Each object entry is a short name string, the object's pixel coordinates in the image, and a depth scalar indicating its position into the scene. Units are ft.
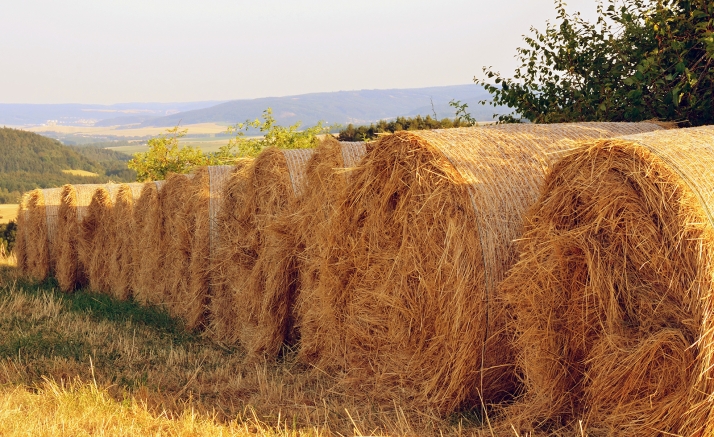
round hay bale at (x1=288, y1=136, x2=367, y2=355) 22.09
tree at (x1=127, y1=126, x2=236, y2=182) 75.72
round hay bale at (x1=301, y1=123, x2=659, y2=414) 16.40
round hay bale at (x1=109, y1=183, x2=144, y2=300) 40.19
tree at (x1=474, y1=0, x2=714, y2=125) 26.53
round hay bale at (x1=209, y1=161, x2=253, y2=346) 28.27
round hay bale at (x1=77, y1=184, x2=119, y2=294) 43.24
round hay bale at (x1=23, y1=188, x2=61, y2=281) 49.78
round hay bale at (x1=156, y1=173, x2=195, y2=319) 32.37
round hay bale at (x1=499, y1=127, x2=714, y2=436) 12.09
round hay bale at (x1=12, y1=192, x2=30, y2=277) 52.94
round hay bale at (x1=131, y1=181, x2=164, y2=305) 35.65
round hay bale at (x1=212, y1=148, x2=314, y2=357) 24.90
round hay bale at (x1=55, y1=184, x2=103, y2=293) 45.80
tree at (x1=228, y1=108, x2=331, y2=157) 66.85
